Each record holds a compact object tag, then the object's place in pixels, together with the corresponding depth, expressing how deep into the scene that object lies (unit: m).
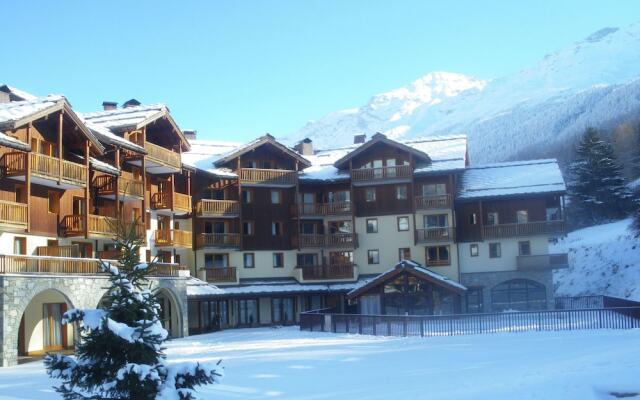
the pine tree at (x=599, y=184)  67.69
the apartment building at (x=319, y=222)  44.34
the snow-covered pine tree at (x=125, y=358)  10.40
